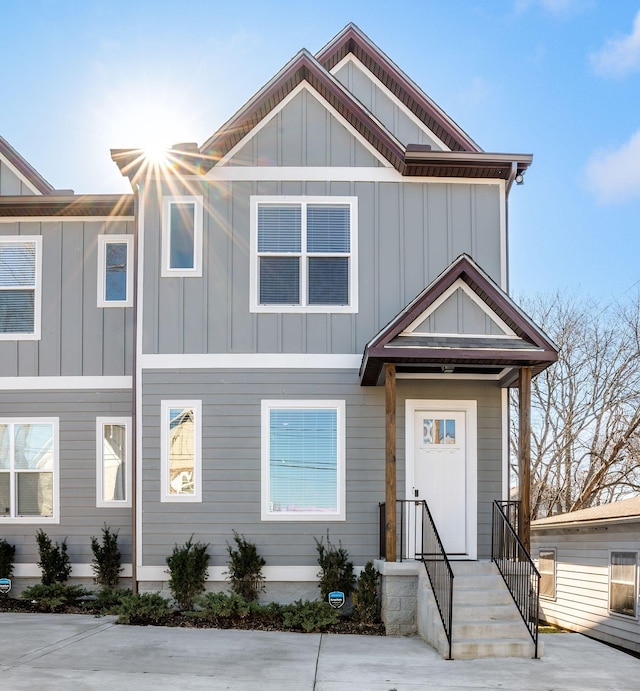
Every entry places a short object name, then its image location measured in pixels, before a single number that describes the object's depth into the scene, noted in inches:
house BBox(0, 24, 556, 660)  418.9
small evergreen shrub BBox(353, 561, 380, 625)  385.7
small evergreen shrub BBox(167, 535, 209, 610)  401.1
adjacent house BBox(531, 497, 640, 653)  505.4
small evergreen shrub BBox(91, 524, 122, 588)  434.6
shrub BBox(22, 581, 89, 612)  416.5
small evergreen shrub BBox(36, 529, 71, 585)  434.9
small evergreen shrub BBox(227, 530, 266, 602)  405.1
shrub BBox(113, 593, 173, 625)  380.8
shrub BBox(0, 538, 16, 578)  438.0
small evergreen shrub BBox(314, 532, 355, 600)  402.3
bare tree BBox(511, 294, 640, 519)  998.4
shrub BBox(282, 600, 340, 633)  377.1
